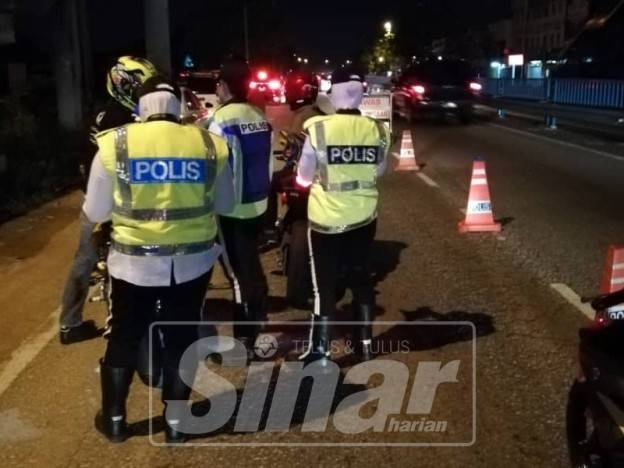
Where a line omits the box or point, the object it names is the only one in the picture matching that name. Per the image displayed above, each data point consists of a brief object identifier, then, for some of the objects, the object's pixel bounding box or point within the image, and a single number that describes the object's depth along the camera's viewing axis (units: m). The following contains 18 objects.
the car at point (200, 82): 26.58
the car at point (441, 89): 24.75
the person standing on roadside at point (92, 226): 5.33
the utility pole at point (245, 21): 64.02
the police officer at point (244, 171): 5.23
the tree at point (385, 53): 88.38
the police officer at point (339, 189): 4.96
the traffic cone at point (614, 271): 5.60
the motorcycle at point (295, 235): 6.03
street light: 95.11
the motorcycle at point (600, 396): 2.95
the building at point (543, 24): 68.94
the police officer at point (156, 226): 3.95
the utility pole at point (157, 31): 18.33
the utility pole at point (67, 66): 16.62
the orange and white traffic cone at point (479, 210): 9.52
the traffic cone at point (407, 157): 15.28
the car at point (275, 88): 32.82
